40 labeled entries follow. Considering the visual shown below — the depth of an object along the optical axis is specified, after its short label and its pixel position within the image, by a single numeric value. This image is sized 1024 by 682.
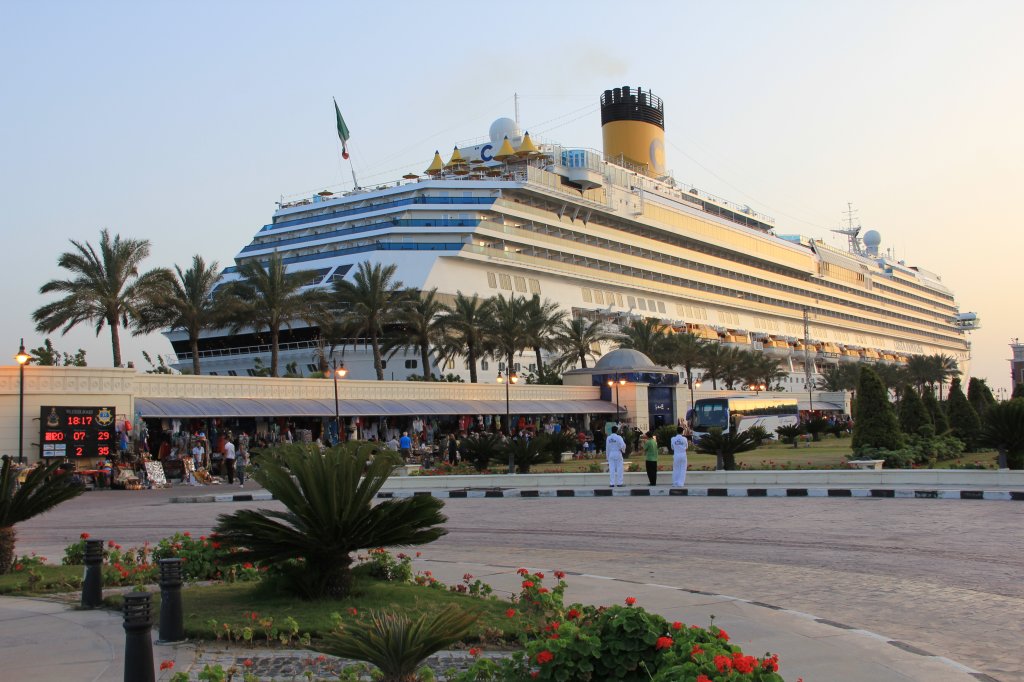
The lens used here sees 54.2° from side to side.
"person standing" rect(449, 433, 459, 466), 32.28
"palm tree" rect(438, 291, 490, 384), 46.38
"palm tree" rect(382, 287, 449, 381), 45.16
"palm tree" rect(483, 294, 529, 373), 47.81
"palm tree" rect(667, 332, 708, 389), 62.31
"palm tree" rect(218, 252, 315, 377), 39.56
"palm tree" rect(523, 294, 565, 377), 49.80
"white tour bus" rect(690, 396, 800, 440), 46.19
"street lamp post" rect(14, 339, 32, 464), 24.20
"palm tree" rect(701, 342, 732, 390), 67.44
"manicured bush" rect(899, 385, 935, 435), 31.20
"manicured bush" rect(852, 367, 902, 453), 25.44
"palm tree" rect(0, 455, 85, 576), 10.47
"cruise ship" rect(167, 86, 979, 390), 56.81
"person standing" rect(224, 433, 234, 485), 27.58
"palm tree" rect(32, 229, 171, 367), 34.84
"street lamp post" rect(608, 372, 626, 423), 46.12
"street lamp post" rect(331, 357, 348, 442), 32.79
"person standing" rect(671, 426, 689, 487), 21.31
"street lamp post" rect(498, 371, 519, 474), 27.62
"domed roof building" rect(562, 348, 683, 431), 48.72
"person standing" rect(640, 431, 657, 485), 22.08
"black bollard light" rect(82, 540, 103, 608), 8.82
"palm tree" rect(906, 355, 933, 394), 92.69
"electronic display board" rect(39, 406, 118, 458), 25.86
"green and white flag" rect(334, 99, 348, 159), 61.44
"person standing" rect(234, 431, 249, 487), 27.17
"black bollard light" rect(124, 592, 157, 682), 5.51
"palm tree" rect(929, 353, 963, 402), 93.94
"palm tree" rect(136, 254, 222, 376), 38.56
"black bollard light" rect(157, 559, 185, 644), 7.35
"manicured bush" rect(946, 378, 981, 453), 33.72
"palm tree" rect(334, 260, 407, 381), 42.84
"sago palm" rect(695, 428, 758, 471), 25.58
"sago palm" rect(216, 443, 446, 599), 8.21
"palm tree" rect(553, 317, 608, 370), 55.12
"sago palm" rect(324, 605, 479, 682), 4.91
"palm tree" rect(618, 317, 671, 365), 60.08
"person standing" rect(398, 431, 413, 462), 31.89
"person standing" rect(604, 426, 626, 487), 21.95
